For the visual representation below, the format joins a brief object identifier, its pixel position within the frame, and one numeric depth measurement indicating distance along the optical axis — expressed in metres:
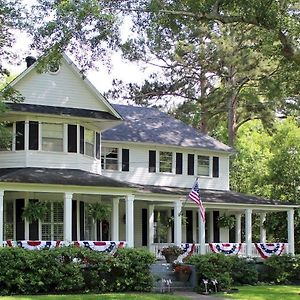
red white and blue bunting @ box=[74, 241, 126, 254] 25.95
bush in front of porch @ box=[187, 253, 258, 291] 24.42
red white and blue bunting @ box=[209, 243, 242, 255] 30.73
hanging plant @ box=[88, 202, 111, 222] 28.98
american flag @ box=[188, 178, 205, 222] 27.53
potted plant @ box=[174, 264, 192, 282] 24.98
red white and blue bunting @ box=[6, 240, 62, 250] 25.00
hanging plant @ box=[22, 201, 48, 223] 26.86
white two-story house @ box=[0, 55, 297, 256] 27.48
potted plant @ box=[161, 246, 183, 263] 28.44
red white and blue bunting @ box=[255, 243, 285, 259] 31.48
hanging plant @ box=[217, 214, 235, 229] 35.46
